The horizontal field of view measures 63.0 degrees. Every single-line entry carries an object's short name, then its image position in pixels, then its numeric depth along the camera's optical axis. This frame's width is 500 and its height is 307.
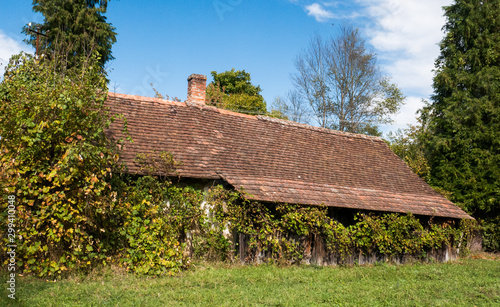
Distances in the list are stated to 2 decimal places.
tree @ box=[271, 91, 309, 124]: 34.41
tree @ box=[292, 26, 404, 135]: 30.77
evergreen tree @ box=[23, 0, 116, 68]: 20.70
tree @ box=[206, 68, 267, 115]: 33.69
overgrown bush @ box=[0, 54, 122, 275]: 8.73
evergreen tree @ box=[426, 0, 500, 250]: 20.39
